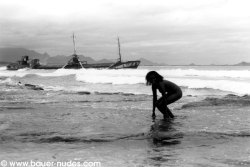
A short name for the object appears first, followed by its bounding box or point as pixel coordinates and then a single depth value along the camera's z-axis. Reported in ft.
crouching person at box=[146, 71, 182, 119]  29.68
